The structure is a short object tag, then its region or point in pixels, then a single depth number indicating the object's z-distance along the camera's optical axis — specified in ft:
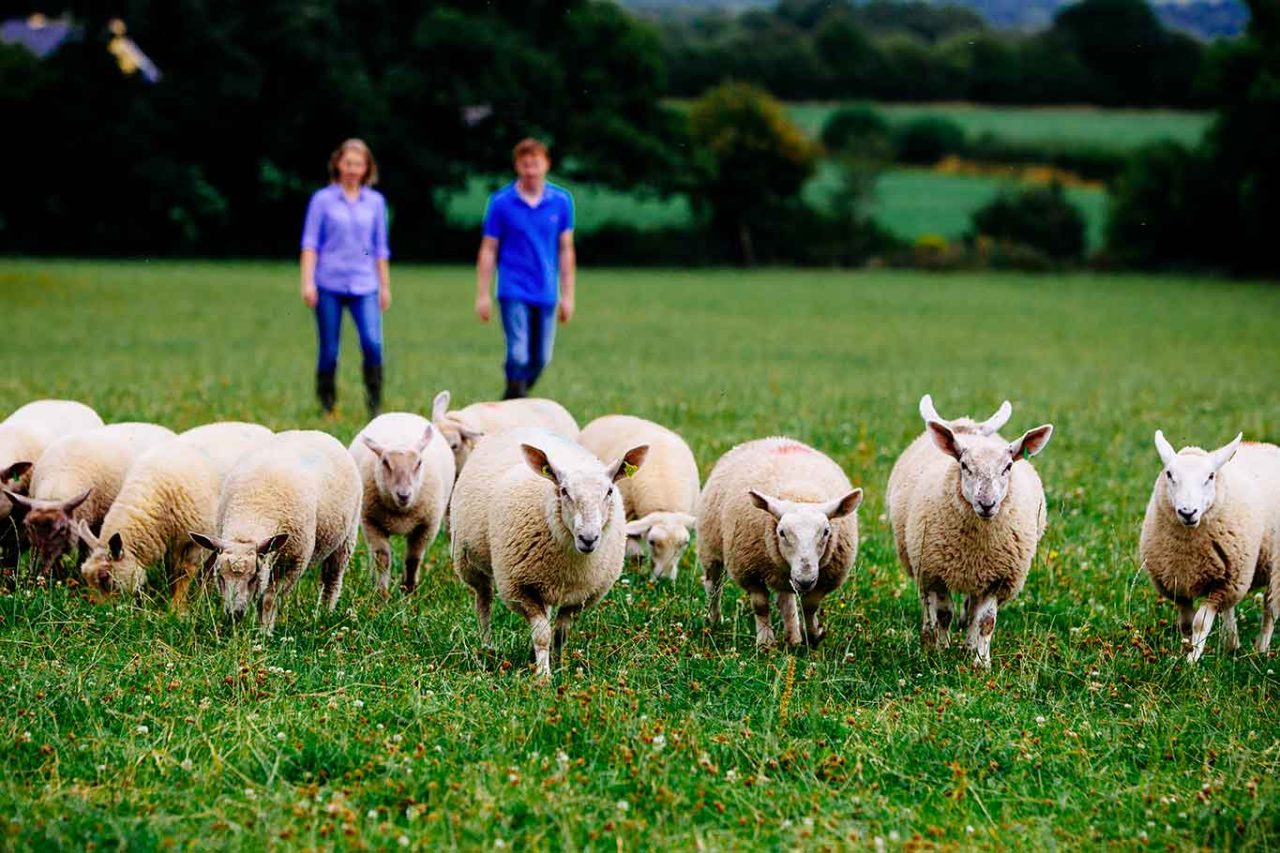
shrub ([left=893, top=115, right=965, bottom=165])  252.21
